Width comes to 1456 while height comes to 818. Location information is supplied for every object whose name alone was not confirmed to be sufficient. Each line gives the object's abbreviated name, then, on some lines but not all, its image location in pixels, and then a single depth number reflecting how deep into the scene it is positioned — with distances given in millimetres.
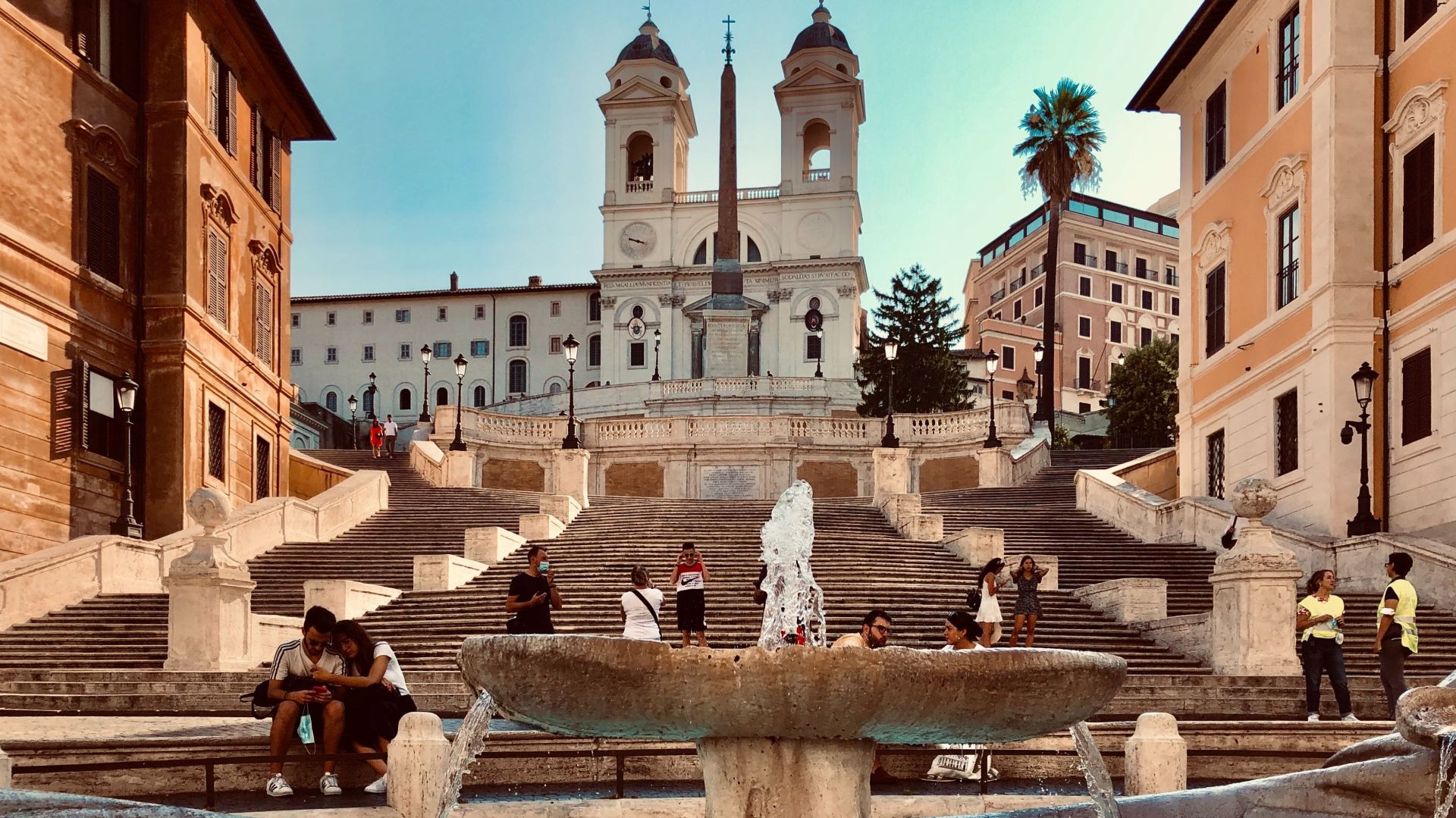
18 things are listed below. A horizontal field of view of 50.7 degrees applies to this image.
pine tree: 60656
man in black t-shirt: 13703
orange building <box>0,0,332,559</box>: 23469
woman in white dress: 15992
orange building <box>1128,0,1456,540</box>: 23016
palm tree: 58000
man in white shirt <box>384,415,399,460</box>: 46250
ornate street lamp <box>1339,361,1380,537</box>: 21641
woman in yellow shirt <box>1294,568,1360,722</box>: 13055
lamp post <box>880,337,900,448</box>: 35375
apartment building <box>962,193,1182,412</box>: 95750
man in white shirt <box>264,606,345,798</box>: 9156
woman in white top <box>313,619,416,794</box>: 9367
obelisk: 65188
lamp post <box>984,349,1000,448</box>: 36094
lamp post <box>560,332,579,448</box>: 36406
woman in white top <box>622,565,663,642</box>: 13164
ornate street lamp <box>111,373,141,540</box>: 23000
